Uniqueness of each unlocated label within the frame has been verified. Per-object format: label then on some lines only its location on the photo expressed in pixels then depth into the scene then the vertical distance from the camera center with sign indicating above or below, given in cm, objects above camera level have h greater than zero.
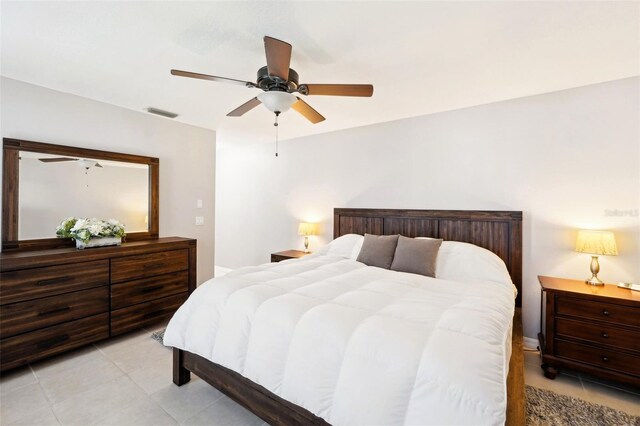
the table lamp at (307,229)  418 -21
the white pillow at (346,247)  331 -38
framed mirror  258 +24
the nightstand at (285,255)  395 -57
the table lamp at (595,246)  229 -23
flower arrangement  273 -15
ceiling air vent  334 +122
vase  273 -29
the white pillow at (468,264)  247 -44
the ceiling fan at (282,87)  178 +88
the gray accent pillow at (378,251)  289 -37
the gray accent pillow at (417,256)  264 -39
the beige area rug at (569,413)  181 -130
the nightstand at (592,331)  208 -88
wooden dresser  222 -74
